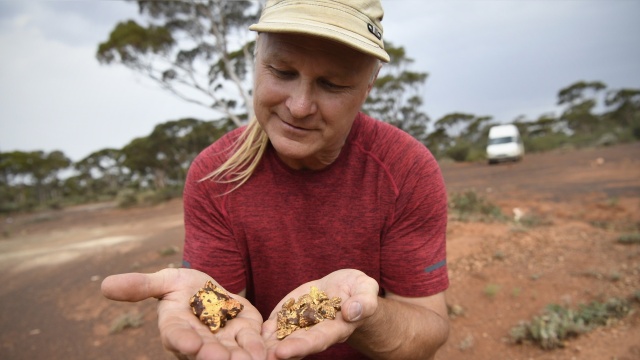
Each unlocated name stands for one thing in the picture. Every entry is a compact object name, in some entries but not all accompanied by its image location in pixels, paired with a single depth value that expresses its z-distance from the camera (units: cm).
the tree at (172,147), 2773
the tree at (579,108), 4069
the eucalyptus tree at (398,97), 3025
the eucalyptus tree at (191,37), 1639
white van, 2380
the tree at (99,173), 4266
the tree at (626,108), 3725
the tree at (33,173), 3663
